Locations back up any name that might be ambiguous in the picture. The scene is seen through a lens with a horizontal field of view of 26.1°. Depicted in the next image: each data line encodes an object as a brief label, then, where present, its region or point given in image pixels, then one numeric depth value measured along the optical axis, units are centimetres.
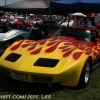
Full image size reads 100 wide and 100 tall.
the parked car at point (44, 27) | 1686
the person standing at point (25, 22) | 1926
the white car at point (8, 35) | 758
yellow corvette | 397
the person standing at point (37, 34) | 1006
